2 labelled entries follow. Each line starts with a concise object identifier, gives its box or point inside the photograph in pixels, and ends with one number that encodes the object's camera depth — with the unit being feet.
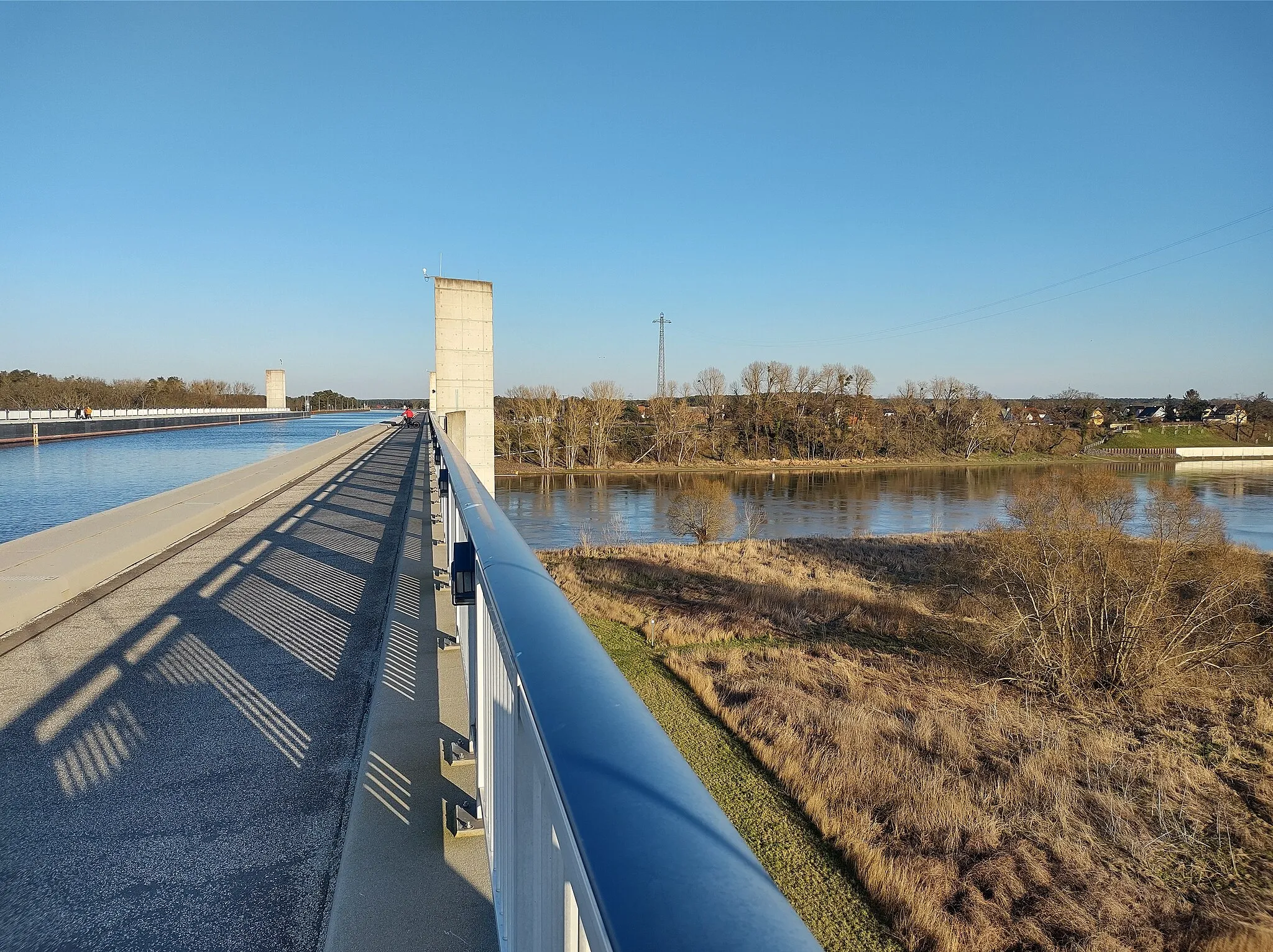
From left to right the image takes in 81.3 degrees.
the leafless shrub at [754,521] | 116.67
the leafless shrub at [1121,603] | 42.70
